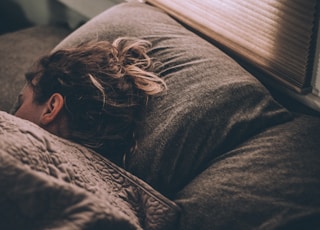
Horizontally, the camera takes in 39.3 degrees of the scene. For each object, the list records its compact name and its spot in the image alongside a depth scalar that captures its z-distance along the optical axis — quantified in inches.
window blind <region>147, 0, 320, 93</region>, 37.6
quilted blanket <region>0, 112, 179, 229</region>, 26.3
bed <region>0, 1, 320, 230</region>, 26.7
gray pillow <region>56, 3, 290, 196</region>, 34.8
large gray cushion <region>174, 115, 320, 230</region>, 29.6
